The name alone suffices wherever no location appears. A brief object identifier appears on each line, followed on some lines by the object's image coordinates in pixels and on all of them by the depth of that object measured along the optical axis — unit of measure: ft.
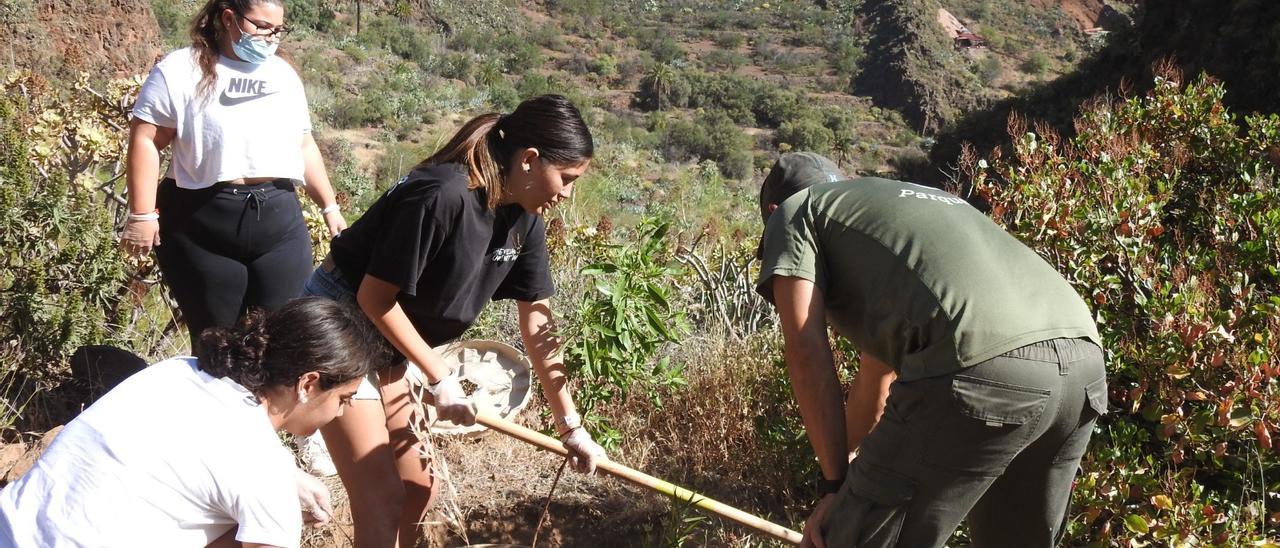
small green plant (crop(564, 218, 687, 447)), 8.98
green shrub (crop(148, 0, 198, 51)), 66.33
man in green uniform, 5.91
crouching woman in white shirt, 5.22
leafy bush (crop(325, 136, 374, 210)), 48.73
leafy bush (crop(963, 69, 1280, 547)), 7.96
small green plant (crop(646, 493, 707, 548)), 8.21
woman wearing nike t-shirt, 8.73
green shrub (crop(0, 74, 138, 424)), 11.35
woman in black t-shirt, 6.73
